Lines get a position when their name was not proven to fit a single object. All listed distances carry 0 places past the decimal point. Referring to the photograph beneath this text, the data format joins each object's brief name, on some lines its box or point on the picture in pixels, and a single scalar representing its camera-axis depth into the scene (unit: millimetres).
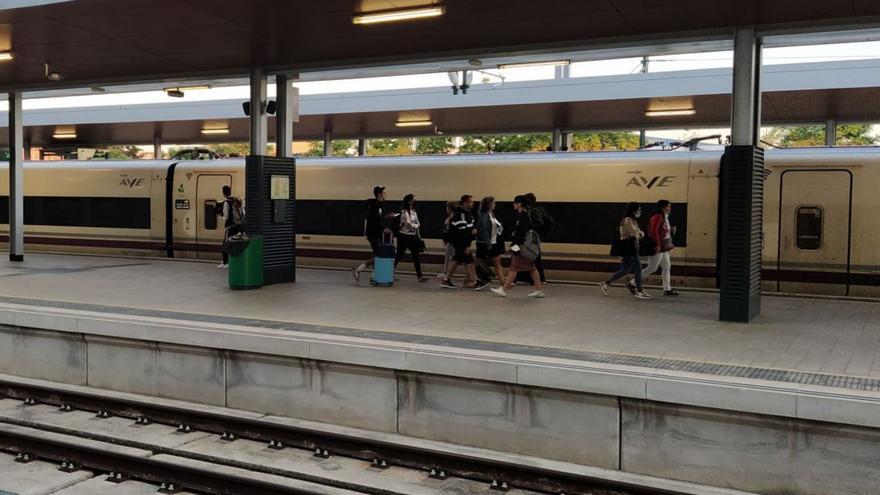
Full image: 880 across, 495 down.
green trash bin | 12820
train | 12562
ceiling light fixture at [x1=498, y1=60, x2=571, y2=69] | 13383
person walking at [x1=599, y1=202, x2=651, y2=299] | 11992
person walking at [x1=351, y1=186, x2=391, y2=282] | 13469
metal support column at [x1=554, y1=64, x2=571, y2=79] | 27656
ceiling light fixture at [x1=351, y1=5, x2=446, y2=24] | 9914
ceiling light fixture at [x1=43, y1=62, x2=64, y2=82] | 14684
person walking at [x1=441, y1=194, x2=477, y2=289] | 13062
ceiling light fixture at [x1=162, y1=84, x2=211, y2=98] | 16656
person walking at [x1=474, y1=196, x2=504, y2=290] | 12902
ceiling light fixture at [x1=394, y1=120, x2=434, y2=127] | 23123
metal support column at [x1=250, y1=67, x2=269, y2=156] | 13508
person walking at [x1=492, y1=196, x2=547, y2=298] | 11711
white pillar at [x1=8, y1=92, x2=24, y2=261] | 17156
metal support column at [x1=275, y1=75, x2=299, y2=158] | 13930
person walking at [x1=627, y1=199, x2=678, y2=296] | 12219
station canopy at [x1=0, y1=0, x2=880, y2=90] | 9773
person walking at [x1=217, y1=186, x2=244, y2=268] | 15930
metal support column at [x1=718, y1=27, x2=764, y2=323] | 9984
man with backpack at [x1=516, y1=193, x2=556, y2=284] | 11820
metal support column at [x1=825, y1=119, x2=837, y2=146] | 20156
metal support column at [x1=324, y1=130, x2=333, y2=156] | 25350
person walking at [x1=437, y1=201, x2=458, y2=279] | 13383
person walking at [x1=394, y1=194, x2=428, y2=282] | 13656
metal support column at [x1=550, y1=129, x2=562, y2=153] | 22819
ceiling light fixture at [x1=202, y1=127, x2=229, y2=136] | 26044
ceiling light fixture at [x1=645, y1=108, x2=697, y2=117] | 19562
